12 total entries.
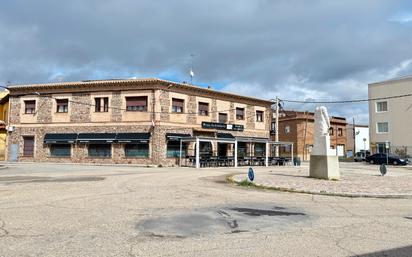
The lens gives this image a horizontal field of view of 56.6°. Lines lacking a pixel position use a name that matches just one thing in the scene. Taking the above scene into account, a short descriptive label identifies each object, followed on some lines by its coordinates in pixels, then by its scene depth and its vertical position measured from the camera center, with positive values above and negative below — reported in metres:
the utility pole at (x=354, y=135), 70.23 +3.47
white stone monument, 19.08 +0.05
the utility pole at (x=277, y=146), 38.53 +1.18
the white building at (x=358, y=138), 75.19 +3.34
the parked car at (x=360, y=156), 56.81 -0.26
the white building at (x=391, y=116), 56.66 +5.86
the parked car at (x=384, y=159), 45.00 -0.57
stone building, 35.09 +3.08
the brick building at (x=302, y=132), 62.69 +3.78
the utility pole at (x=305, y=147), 62.52 +1.14
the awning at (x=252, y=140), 36.47 +1.37
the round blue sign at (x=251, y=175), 16.67 -0.94
